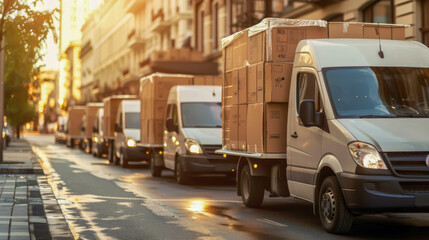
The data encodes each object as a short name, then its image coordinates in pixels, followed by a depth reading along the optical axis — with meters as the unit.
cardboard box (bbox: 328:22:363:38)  11.55
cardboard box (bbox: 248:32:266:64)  11.45
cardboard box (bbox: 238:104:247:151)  12.31
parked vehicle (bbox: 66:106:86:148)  53.22
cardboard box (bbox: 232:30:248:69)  12.35
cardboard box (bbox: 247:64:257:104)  11.77
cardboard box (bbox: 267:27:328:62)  11.24
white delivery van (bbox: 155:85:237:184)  17.05
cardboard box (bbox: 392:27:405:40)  11.87
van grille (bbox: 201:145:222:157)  17.08
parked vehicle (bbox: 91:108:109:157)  33.49
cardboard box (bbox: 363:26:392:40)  11.66
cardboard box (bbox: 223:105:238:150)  12.85
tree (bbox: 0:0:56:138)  17.77
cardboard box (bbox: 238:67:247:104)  12.24
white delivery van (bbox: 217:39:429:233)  8.77
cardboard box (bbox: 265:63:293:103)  11.11
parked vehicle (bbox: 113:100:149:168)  25.42
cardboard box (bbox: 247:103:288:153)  11.21
